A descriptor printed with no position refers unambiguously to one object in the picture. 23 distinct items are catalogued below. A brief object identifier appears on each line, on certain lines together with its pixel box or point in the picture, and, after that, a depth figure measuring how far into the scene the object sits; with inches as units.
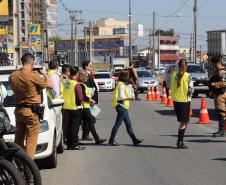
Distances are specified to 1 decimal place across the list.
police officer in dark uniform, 562.9
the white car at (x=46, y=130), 377.7
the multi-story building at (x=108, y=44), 6436.0
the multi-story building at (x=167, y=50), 6816.9
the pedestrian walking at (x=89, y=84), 559.8
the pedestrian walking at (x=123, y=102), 510.3
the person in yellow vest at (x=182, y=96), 490.0
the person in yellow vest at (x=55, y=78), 488.9
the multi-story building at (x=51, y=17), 7310.0
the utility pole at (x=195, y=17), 1987.2
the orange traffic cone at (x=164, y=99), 1110.9
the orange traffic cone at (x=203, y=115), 705.6
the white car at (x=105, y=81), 1744.6
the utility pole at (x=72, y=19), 3951.8
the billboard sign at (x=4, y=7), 1475.1
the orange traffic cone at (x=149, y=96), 1234.0
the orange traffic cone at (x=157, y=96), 1242.8
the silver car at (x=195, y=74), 1259.8
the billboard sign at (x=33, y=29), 1914.1
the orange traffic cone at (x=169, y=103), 1033.9
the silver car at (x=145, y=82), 1557.6
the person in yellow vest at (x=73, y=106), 491.5
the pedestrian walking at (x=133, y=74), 1124.5
